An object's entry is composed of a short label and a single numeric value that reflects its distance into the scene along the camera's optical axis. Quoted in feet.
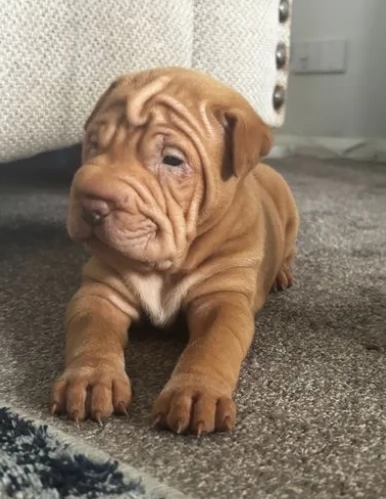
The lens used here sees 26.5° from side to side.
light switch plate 10.51
